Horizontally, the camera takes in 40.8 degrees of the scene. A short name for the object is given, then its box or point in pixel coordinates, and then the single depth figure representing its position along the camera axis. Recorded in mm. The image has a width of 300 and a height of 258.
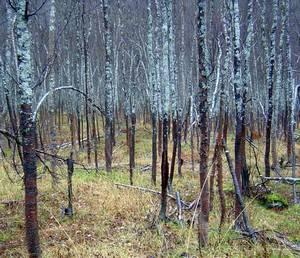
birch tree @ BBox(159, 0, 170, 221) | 8367
